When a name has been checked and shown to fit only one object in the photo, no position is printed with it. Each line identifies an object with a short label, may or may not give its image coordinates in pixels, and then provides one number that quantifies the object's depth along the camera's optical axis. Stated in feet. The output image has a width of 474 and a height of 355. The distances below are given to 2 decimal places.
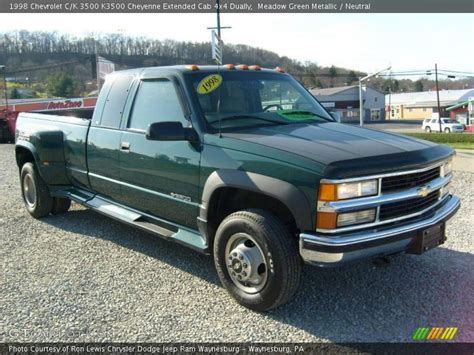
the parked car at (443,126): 156.97
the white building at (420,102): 261.85
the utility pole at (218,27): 39.02
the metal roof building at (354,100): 240.32
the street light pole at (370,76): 86.79
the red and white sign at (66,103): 107.46
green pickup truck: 10.25
